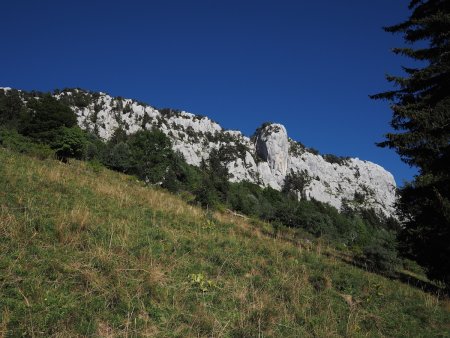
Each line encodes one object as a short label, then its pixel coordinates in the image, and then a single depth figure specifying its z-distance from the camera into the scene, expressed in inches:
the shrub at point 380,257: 678.5
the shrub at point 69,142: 1370.6
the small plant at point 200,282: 206.8
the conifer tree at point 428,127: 383.9
